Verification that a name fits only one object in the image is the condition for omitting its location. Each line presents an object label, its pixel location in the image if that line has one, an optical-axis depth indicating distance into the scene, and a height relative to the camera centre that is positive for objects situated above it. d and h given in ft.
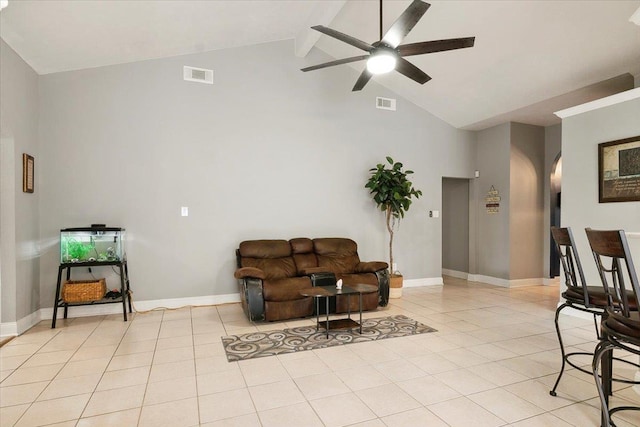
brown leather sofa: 13.50 -2.70
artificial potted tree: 18.12 +1.12
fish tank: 13.46 -1.27
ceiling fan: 8.91 +4.84
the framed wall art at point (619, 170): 12.71 +1.63
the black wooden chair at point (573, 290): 7.29 -1.72
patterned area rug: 10.78 -4.31
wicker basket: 13.26 -3.03
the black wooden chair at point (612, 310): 5.12 -1.54
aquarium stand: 12.93 -2.94
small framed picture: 12.72 +1.49
